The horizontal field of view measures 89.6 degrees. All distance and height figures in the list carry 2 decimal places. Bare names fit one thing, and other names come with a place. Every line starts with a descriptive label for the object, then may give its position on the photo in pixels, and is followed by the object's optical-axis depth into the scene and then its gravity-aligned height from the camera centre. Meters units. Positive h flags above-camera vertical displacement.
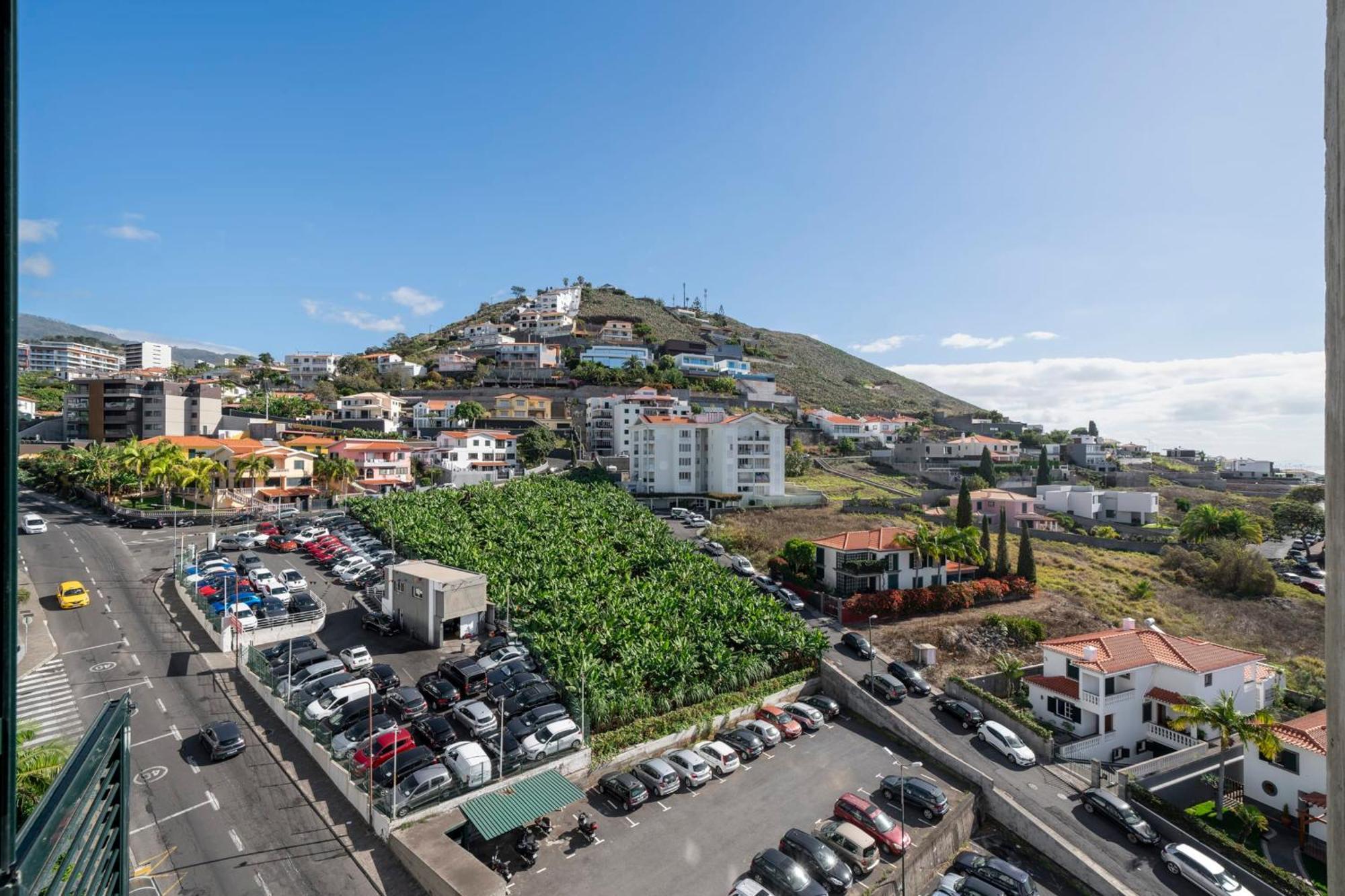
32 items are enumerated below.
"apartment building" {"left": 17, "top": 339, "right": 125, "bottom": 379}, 160.12 +21.78
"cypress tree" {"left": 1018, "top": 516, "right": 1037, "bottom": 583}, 45.00 -7.43
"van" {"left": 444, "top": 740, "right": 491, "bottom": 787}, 20.48 -9.74
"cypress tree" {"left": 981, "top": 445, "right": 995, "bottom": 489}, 84.06 -2.37
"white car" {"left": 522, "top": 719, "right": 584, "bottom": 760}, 22.34 -9.82
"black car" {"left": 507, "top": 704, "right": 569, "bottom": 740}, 23.27 -9.56
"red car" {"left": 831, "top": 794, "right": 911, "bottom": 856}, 20.08 -11.32
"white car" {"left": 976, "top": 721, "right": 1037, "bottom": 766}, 25.38 -11.23
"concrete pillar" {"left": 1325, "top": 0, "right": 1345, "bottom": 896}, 2.20 +0.17
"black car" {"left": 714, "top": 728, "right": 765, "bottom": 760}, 24.91 -10.93
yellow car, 31.61 -7.04
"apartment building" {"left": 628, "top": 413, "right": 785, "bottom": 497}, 67.62 -0.95
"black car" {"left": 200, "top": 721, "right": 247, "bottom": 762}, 20.55 -9.01
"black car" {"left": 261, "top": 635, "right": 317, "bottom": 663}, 27.11 -8.39
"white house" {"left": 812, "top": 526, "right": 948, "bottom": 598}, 41.19 -7.10
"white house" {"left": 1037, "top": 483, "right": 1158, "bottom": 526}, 72.50 -5.92
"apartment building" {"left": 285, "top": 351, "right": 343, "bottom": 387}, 126.56 +15.51
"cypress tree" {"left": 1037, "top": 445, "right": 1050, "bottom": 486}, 85.19 -2.69
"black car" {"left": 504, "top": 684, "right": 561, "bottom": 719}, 24.85 -9.37
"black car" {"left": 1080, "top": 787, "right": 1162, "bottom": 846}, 20.98 -11.67
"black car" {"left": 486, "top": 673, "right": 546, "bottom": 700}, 25.42 -9.07
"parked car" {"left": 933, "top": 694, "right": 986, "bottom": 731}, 27.66 -10.84
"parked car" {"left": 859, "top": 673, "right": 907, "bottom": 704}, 29.45 -10.48
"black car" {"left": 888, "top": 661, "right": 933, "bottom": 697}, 30.20 -10.37
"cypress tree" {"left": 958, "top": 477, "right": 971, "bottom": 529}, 55.38 -4.83
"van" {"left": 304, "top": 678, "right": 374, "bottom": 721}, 22.81 -8.71
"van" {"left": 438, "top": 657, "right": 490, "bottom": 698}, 26.14 -8.94
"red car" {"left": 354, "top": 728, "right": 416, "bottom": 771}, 20.00 -9.17
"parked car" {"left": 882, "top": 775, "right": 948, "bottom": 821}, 21.97 -11.39
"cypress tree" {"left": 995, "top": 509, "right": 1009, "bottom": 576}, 44.81 -7.15
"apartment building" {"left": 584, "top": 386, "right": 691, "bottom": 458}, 83.31 +4.52
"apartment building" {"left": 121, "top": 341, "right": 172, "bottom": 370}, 198.50 +27.18
